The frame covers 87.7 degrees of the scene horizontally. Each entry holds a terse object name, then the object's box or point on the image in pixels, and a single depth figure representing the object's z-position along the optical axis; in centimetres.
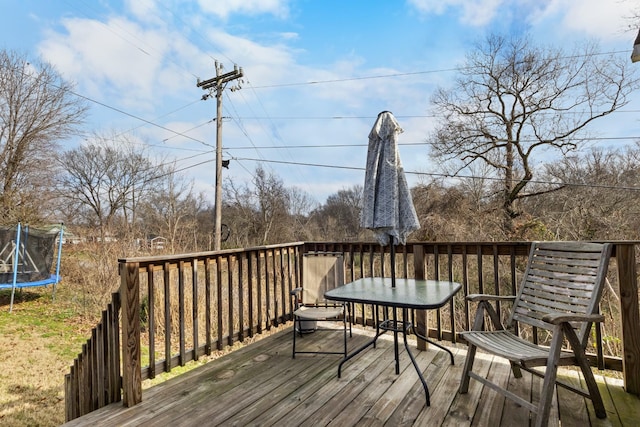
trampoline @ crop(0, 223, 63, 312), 809
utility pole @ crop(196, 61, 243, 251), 1175
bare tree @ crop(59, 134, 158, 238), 1711
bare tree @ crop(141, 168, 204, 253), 1515
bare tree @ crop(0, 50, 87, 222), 1089
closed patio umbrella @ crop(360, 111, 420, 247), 281
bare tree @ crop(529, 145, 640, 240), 934
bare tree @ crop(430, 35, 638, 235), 1088
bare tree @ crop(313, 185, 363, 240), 1925
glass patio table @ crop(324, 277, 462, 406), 216
